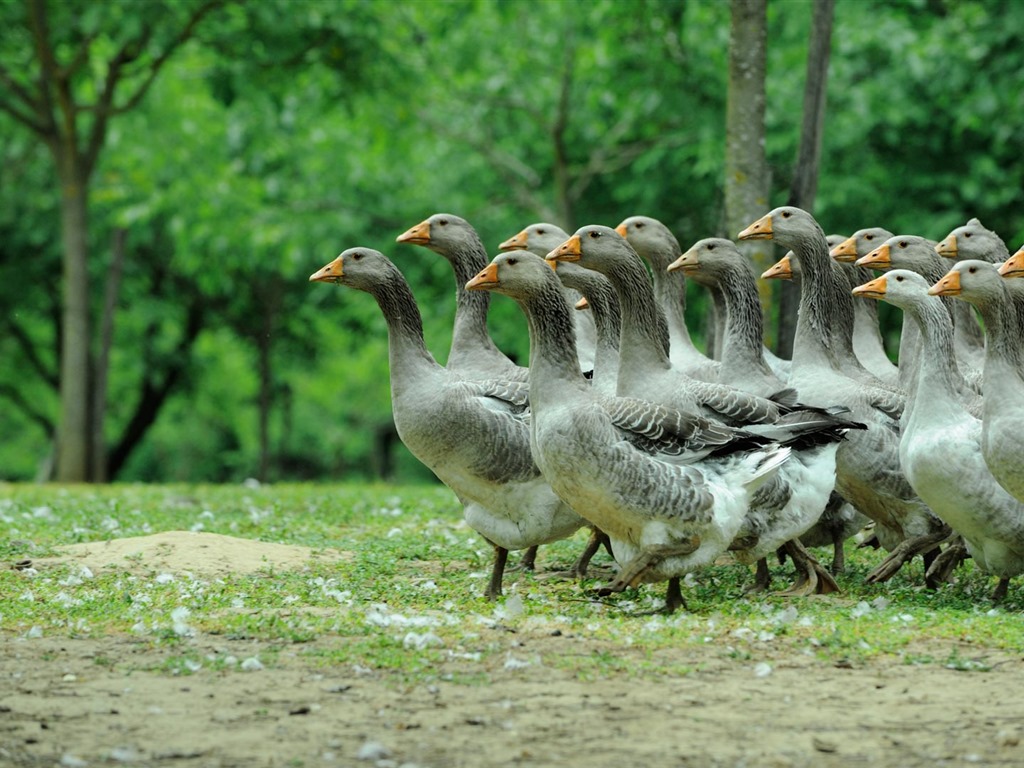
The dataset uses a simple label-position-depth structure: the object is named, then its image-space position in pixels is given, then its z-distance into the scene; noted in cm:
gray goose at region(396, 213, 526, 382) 1920
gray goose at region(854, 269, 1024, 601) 1527
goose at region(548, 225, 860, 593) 1600
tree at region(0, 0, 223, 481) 3287
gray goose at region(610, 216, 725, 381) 2141
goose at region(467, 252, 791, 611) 1466
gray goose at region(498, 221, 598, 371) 2064
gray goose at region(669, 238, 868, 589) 1861
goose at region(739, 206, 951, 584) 1730
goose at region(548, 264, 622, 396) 1858
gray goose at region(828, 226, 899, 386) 2033
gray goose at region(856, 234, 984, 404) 1859
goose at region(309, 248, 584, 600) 1664
